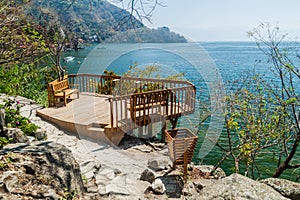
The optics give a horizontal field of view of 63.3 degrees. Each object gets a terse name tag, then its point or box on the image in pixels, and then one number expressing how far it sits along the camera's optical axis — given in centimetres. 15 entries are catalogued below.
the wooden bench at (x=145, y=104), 638
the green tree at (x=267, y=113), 543
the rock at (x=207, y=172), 526
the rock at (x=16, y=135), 410
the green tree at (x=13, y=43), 344
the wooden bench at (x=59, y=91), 802
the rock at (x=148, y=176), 428
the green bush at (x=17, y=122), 550
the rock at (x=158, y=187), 393
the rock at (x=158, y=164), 495
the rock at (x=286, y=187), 303
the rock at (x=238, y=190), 235
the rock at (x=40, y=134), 555
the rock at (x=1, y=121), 404
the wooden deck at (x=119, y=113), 637
